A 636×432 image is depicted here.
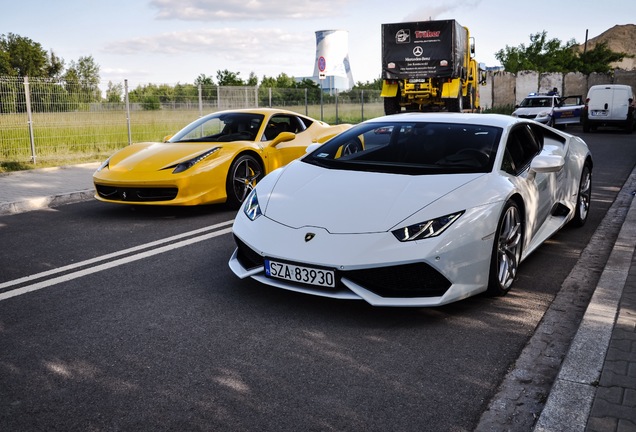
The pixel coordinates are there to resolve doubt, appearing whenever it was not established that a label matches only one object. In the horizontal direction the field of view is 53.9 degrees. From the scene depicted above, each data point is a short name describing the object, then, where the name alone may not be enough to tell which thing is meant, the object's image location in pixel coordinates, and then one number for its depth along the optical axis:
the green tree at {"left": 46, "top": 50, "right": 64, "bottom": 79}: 61.28
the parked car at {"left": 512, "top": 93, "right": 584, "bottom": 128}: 24.84
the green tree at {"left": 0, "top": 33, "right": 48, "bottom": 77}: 58.31
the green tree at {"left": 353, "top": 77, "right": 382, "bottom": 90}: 55.08
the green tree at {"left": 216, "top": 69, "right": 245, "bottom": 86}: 39.06
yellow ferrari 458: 7.34
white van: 22.67
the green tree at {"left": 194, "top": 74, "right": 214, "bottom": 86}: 41.30
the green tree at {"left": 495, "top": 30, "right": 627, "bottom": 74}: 57.28
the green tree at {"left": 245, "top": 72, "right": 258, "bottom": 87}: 51.35
